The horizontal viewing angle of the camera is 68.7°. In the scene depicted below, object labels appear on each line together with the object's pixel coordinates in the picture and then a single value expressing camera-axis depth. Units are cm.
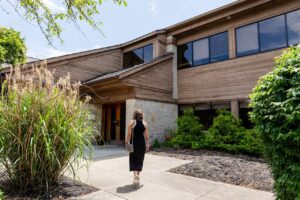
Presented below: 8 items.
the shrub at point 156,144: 1097
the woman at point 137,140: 481
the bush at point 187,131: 1055
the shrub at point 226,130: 946
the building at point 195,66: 985
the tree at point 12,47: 1195
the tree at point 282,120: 271
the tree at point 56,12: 406
